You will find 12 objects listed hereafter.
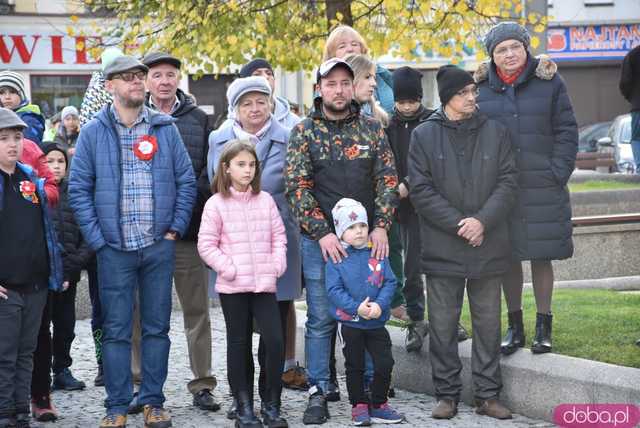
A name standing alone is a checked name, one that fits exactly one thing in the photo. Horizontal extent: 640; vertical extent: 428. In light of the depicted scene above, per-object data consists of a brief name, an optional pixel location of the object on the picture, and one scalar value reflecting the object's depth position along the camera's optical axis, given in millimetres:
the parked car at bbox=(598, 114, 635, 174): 26641
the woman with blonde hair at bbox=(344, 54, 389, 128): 7586
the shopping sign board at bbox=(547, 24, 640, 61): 40281
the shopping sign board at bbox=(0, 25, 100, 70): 29516
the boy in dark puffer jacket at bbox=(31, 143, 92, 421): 7301
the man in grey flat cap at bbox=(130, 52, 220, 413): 7512
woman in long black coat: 7160
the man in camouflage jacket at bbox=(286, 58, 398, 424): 6910
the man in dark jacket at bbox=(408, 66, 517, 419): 6910
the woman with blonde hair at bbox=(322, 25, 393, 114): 7934
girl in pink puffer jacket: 6723
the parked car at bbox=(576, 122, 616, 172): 28125
